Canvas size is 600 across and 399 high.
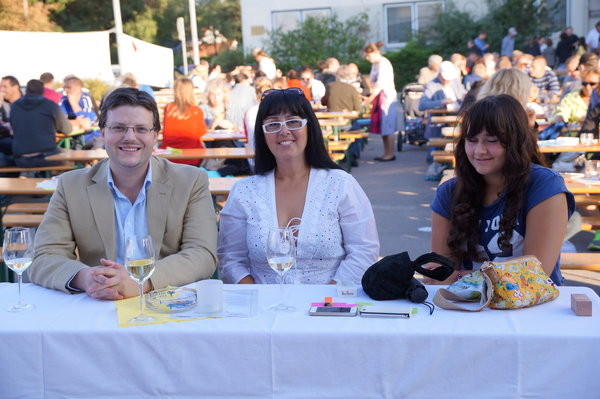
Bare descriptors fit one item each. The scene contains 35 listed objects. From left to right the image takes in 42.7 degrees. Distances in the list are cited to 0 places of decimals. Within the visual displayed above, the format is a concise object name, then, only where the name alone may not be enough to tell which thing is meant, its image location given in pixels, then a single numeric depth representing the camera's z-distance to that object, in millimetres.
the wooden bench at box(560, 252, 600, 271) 4215
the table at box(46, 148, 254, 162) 7324
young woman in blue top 2881
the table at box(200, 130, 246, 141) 9469
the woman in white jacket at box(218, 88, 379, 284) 3248
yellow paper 2273
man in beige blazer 3021
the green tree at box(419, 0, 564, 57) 25969
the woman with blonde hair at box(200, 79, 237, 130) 11016
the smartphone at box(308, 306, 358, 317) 2260
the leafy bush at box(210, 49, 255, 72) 28938
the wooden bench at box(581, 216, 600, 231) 5766
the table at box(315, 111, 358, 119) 12062
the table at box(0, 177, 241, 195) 5352
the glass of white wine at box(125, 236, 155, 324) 2283
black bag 2398
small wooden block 2164
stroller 14070
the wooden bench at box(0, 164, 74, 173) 9266
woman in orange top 8219
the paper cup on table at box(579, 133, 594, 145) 6859
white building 28594
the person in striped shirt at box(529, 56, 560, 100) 13133
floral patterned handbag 2240
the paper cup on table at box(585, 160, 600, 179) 5344
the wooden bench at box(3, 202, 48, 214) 6363
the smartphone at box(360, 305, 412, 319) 2223
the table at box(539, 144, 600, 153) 6719
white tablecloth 2062
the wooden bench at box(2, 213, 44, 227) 5746
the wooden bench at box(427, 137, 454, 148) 9555
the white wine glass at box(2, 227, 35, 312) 2469
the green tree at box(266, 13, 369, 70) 27297
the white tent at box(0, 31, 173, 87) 18875
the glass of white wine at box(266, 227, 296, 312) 2344
